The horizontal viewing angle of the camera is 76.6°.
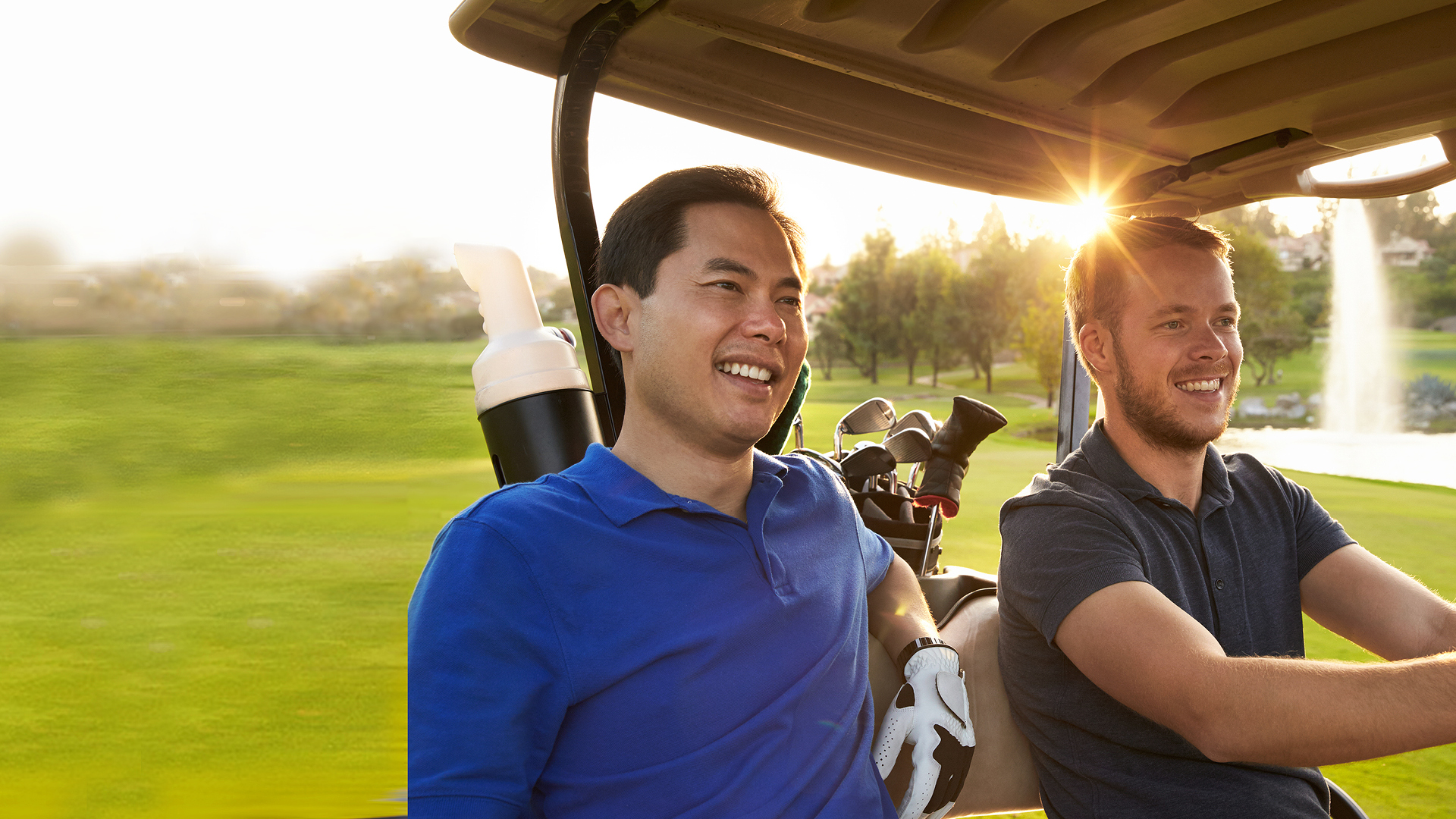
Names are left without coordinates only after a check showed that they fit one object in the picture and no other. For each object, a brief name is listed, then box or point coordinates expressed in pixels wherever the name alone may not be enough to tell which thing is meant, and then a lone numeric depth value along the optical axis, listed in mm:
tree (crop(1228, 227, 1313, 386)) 20828
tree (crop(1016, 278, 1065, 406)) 22281
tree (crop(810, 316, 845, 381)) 27781
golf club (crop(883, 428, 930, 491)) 1906
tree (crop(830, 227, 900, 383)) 27797
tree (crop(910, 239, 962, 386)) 27453
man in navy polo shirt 1162
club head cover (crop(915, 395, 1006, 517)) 1933
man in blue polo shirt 1003
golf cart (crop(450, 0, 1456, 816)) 1191
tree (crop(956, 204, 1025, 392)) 27125
